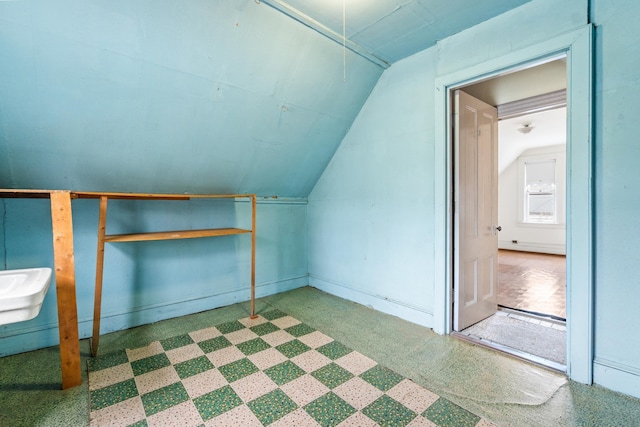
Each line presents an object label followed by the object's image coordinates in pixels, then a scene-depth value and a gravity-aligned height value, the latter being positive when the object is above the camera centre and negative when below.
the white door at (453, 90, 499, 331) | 2.59 +0.04
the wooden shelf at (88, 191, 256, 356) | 2.08 -0.19
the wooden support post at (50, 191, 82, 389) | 1.81 -0.46
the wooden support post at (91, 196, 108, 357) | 2.17 -0.48
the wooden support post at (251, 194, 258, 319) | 2.84 -0.59
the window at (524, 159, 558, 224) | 6.86 +0.53
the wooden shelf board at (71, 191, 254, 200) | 1.96 +0.12
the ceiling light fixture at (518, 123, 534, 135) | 5.24 +1.57
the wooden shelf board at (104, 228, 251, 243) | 2.24 -0.19
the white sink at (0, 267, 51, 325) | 1.34 -0.40
